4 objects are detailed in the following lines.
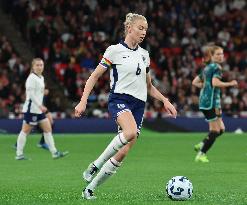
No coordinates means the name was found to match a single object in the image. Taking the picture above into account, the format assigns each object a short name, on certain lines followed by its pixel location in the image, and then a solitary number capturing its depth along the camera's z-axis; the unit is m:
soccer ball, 18.89
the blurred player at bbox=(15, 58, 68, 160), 33.62
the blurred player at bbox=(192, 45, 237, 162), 32.12
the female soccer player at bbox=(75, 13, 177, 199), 19.09
